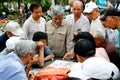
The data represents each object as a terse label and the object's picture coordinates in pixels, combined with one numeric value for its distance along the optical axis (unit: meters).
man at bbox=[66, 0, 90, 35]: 2.79
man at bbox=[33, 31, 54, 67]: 2.38
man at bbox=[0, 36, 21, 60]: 1.99
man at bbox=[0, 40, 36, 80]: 1.65
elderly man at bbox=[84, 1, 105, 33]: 2.59
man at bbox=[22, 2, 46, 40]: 2.75
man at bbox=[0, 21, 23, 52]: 2.44
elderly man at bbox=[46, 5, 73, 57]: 2.57
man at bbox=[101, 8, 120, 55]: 2.03
